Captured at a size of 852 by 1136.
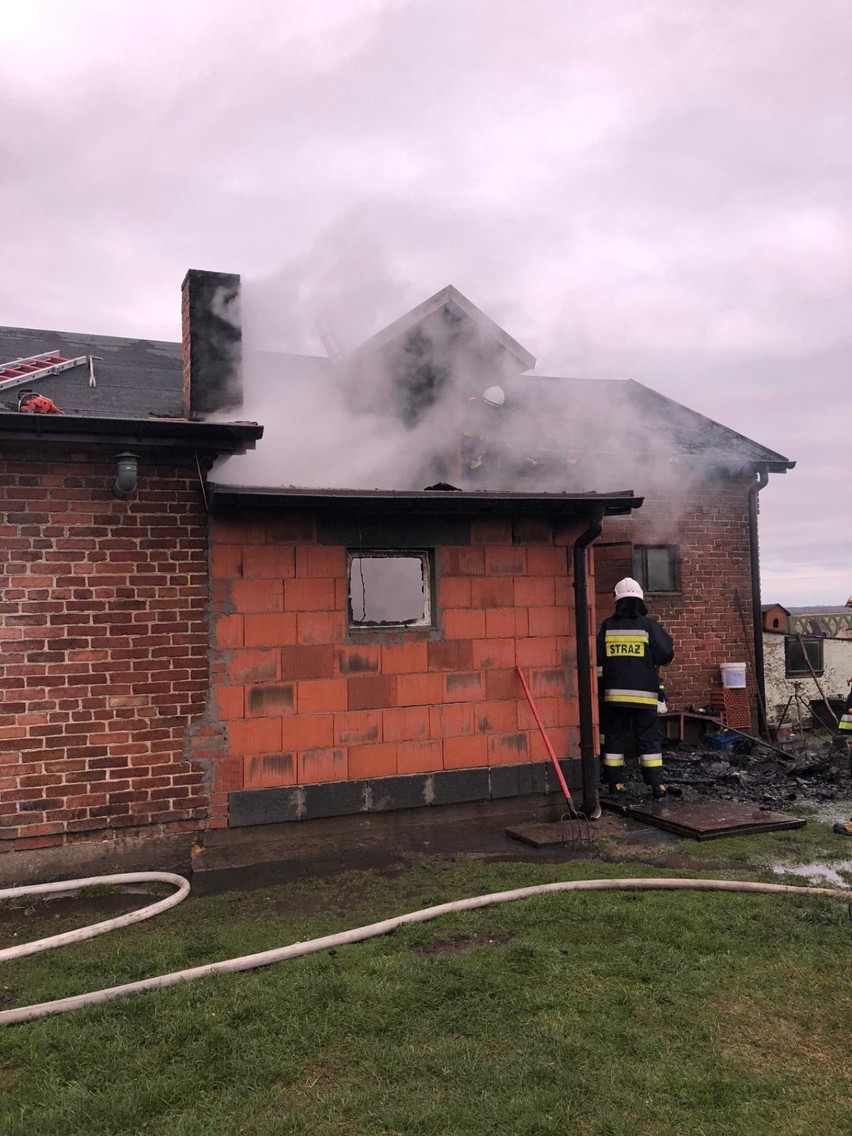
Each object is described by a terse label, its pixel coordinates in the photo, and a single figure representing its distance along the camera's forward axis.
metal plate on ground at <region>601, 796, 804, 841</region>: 6.19
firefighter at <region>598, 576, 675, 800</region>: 7.39
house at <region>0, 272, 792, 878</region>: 5.40
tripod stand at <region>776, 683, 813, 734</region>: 11.88
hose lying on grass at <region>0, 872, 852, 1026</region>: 3.42
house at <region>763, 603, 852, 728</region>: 11.78
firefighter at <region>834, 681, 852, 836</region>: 6.97
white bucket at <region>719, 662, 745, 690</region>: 10.88
